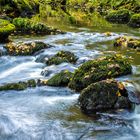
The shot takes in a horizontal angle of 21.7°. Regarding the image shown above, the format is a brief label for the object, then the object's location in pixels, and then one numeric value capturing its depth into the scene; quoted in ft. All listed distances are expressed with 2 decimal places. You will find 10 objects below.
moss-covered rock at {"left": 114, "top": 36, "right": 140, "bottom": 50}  60.13
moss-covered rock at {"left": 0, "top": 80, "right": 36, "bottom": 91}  40.19
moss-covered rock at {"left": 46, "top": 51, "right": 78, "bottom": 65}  50.08
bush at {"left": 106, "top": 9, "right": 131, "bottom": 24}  109.73
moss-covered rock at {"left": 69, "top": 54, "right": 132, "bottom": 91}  39.81
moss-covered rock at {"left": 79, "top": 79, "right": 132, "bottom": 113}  33.88
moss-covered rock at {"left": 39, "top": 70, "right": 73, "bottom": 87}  41.06
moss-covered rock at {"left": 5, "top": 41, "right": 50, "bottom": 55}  57.06
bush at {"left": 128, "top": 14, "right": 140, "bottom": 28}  94.72
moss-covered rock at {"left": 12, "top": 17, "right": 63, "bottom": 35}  76.38
